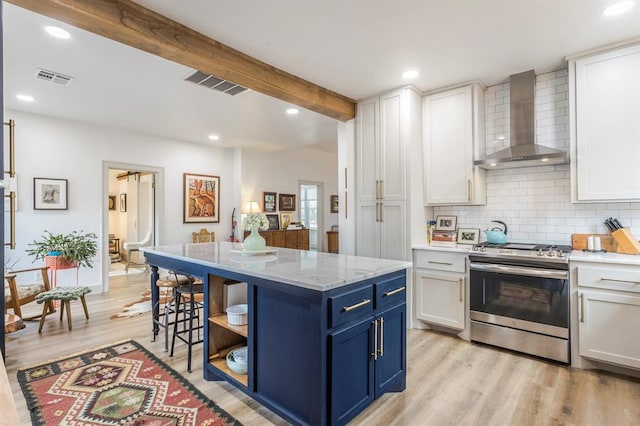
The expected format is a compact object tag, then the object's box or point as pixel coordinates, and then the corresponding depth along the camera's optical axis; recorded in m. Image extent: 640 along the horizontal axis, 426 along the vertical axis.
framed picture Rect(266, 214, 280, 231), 7.35
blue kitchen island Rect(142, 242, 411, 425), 1.71
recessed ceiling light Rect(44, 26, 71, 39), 2.46
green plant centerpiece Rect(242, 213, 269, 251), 2.71
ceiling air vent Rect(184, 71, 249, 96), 3.34
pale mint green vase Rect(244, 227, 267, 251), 2.70
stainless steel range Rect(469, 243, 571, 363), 2.64
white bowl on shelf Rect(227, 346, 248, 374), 2.24
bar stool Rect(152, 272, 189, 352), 2.85
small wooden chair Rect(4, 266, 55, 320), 3.14
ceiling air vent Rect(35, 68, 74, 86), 3.20
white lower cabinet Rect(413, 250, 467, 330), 3.17
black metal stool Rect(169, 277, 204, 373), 2.57
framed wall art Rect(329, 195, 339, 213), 8.98
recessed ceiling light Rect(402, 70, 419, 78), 3.19
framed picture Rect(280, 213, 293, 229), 7.62
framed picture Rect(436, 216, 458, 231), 3.77
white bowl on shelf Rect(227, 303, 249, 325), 2.26
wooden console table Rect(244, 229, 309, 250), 6.96
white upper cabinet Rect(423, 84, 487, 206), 3.39
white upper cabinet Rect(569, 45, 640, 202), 2.61
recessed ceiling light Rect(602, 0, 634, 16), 2.17
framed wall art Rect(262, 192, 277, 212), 7.31
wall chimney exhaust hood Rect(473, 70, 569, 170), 3.06
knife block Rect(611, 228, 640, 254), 2.64
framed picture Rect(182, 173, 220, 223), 6.30
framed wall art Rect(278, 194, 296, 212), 7.66
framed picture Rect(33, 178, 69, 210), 4.56
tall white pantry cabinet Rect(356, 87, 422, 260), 3.54
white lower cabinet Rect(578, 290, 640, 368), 2.36
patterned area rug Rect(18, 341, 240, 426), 1.98
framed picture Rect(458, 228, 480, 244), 3.57
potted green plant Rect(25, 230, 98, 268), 4.18
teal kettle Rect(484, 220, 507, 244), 3.22
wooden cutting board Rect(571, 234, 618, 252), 2.85
